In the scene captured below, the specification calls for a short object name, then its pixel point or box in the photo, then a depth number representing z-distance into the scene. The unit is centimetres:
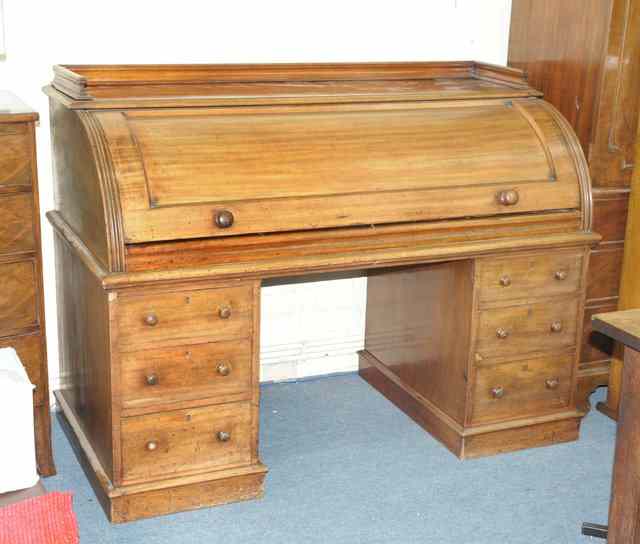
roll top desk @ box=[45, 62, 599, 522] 283
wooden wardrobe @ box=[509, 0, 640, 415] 347
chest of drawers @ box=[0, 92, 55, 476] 289
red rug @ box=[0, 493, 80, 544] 213
